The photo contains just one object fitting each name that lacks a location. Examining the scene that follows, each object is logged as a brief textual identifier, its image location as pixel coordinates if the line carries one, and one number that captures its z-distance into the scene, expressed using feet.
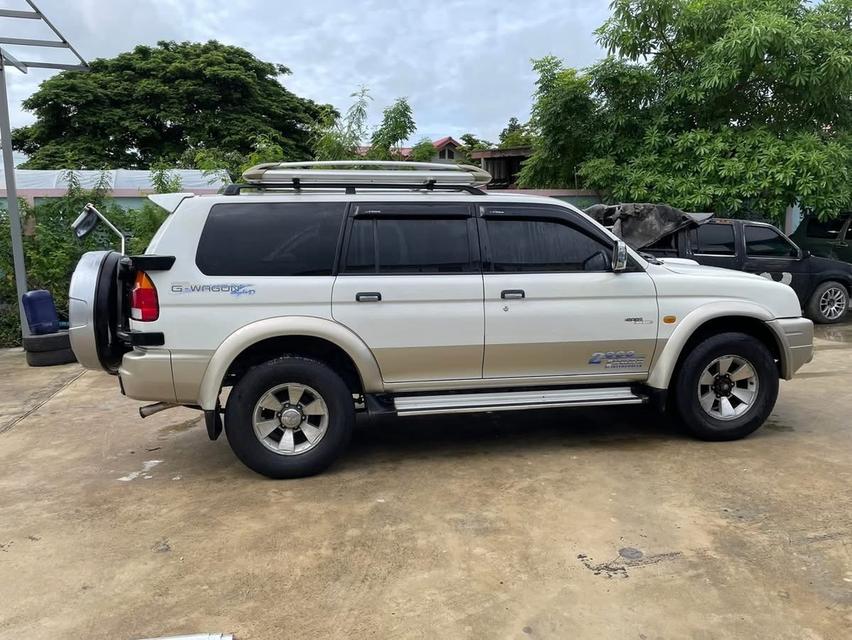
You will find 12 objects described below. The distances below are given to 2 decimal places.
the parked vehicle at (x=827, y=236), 38.17
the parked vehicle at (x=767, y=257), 29.30
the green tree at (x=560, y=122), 40.11
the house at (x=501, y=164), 57.82
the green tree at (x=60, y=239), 31.40
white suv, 13.96
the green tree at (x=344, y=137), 36.29
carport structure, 26.63
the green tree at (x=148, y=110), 90.27
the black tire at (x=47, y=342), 26.61
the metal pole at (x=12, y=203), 27.66
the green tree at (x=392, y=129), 38.04
